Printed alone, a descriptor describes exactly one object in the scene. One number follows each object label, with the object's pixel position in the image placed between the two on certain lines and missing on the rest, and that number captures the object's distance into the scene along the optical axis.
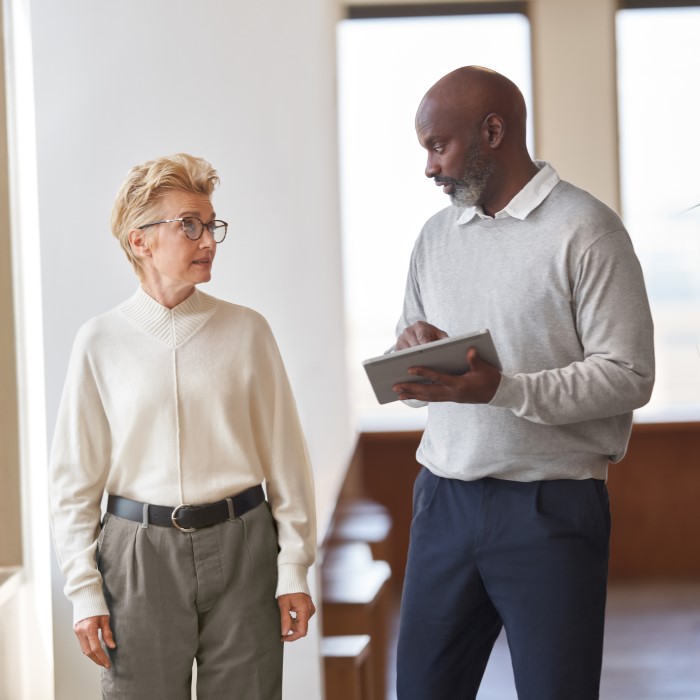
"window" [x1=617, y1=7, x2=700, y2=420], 8.53
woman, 3.30
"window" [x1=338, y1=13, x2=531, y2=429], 8.63
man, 3.31
